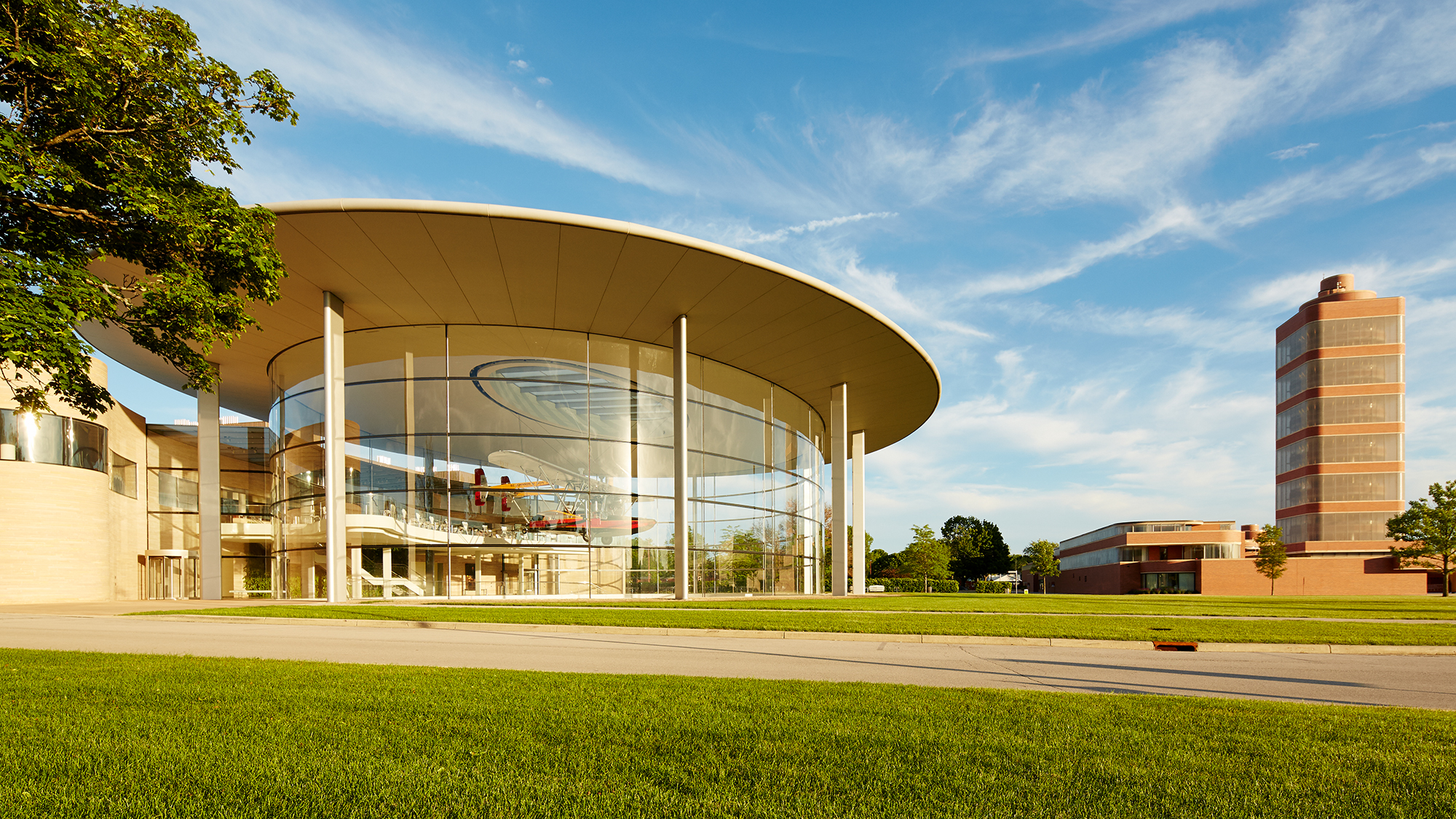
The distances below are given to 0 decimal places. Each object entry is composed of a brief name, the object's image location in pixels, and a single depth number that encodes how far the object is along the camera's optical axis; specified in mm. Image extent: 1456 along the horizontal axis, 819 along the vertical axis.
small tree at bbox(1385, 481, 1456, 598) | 59188
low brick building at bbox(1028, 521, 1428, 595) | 74125
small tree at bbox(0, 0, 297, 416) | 8367
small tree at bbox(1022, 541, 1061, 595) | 93062
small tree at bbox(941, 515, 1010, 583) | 119000
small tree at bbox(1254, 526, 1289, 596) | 65438
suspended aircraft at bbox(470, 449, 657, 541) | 27359
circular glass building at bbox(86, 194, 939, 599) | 24250
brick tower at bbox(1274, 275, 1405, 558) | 89312
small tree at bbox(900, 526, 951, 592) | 63188
